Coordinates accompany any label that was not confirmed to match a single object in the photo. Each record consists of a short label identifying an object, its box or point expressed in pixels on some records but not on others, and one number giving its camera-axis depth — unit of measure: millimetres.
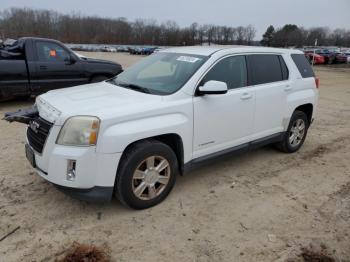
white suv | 3072
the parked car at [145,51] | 64175
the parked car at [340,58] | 36406
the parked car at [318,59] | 35094
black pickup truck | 7738
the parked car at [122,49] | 82438
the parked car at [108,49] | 78688
